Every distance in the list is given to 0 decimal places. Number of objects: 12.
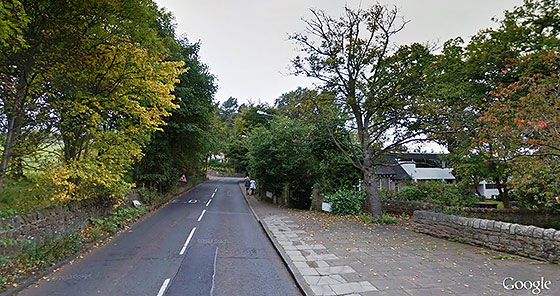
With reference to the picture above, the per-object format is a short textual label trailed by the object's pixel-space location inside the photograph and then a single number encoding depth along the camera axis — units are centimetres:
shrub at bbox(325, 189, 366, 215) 1638
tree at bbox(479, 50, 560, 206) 680
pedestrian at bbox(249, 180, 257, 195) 2931
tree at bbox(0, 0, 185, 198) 711
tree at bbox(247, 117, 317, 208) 1980
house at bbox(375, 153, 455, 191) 2914
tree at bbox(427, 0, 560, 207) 1146
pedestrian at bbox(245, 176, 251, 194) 3052
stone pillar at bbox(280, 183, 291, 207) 2181
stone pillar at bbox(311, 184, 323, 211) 1879
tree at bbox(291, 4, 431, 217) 1259
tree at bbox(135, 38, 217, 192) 1972
